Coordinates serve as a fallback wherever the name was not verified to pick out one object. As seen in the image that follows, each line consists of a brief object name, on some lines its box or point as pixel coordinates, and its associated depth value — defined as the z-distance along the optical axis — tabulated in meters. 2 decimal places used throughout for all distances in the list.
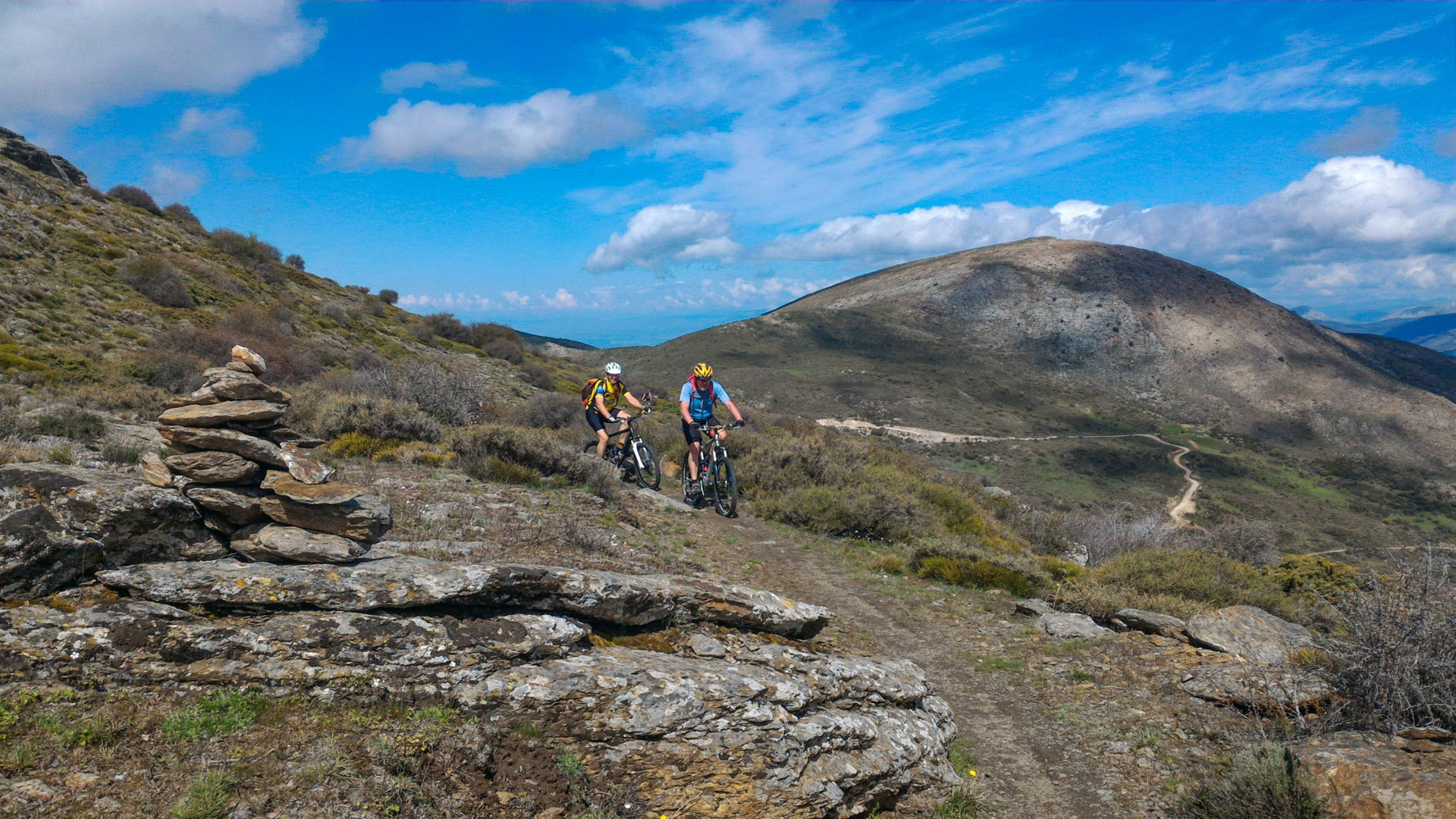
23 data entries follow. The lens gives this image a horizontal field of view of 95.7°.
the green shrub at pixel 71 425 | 8.72
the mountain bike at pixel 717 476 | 11.79
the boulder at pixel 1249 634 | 6.21
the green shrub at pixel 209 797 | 2.78
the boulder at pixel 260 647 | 3.31
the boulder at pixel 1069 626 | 7.52
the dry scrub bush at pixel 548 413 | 18.98
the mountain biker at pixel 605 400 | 12.20
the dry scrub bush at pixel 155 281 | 22.09
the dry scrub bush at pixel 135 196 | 33.59
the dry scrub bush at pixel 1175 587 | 8.27
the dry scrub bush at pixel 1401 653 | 4.59
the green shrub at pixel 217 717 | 3.19
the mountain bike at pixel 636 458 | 12.89
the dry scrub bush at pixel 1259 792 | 4.03
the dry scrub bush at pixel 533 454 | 10.98
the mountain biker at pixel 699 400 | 11.35
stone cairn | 4.36
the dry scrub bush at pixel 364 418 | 11.49
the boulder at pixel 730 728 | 3.89
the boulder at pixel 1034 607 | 8.32
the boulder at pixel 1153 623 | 7.10
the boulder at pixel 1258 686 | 5.25
